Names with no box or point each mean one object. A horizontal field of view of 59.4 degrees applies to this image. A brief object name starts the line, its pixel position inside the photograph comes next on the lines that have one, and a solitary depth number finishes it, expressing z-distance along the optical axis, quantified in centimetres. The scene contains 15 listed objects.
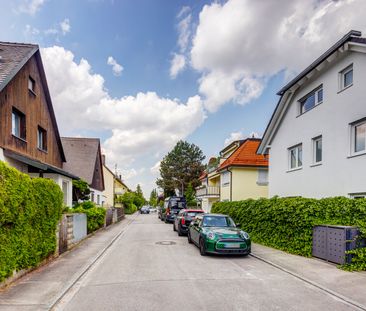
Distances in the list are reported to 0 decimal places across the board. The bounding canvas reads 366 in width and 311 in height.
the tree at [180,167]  6444
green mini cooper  1076
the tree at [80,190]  2263
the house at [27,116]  1313
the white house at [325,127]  1202
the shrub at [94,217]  1714
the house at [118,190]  5475
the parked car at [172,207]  3055
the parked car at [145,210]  6308
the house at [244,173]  2764
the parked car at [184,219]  1822
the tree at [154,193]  13668
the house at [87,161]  3077
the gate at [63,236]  1085
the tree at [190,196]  4997
